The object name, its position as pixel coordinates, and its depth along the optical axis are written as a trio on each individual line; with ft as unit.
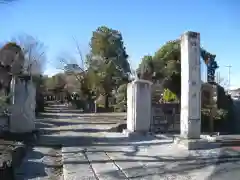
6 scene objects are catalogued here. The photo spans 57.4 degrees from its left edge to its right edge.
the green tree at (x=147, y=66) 56.82
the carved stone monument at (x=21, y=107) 27.40
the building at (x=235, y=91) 127.42
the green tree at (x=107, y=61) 87.09
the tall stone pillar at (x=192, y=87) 21.77
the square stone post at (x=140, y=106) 28.75
